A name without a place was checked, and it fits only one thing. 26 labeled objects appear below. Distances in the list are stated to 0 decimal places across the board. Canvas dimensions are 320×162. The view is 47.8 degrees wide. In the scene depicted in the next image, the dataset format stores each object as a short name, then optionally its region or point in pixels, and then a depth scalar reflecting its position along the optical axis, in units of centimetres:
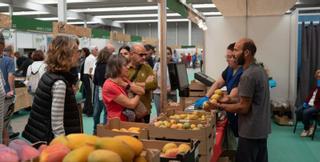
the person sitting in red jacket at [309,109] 597
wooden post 331
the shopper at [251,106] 271
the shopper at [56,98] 207
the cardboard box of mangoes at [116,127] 216
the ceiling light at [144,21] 2592
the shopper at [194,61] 2400
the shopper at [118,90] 285
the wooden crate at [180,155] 136
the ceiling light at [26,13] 1947
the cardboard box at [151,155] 112
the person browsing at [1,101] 282
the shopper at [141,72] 352
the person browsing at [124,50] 462
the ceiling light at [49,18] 2266
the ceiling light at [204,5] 1705
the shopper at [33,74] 557
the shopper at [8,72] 527
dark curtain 681
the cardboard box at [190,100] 460
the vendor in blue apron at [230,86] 336
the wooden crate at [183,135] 223
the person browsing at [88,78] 760
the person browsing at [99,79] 559
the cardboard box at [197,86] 520
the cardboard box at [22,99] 778
